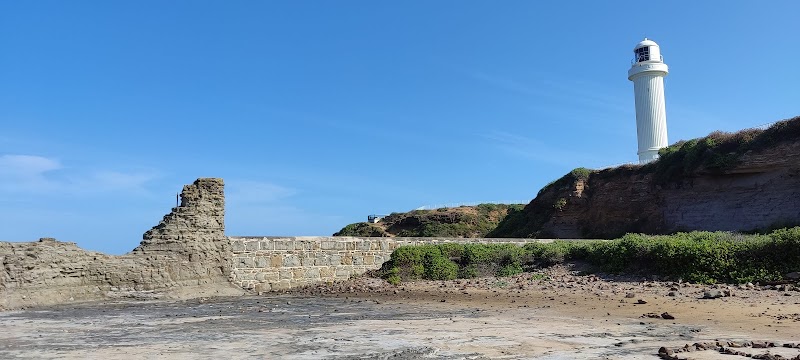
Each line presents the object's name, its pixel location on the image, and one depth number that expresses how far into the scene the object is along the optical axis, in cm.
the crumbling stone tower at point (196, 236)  1390
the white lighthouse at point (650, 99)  3972
